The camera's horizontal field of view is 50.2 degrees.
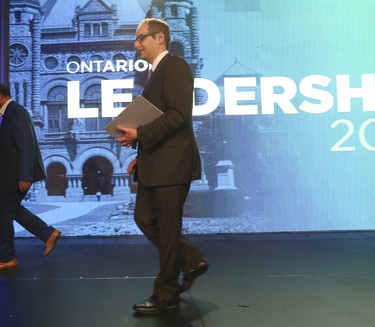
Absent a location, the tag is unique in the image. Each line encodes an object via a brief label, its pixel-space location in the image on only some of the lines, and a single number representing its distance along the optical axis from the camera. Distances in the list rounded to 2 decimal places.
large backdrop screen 4.37
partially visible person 3.06
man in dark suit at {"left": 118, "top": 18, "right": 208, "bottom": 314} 2.04
